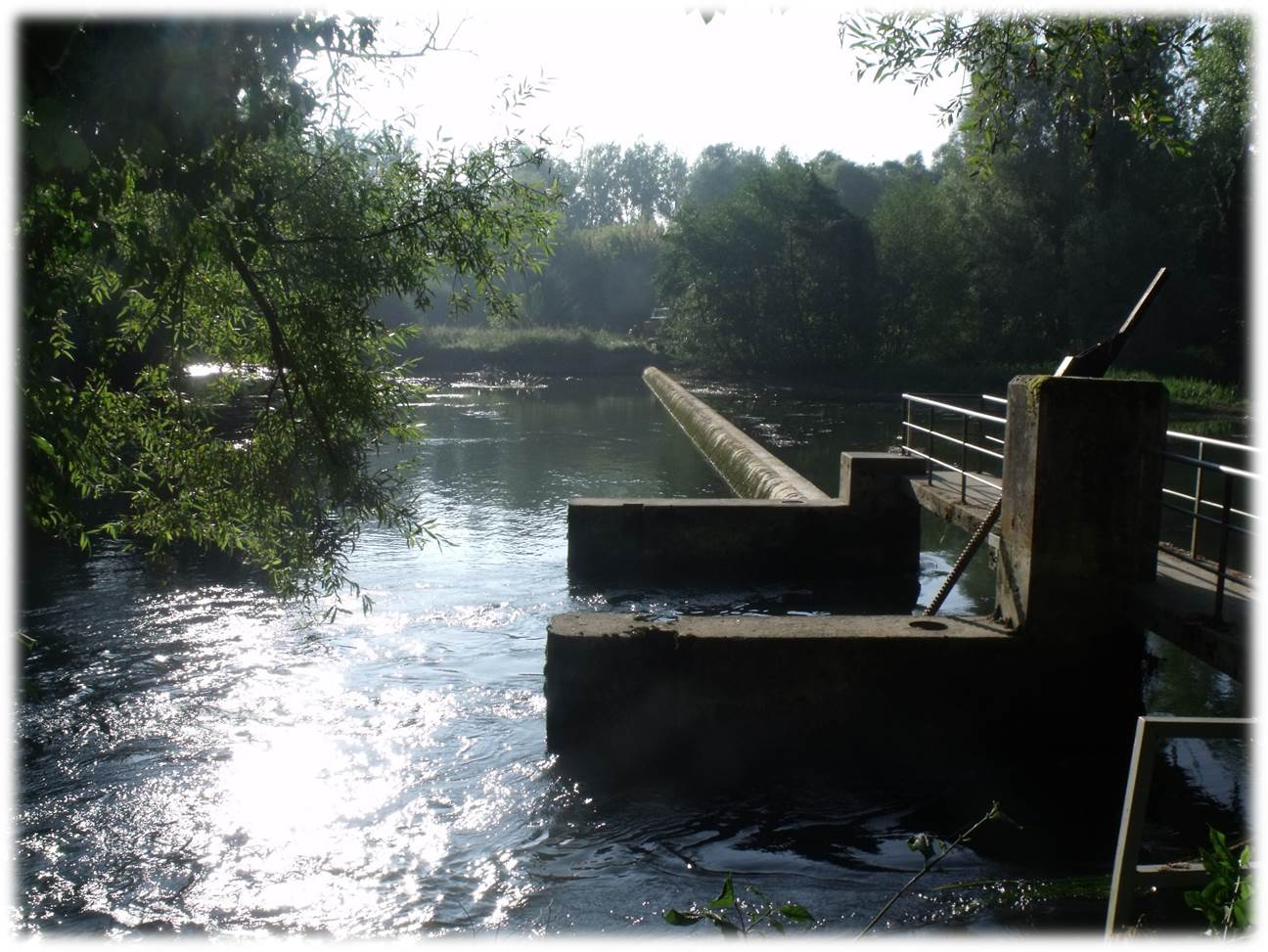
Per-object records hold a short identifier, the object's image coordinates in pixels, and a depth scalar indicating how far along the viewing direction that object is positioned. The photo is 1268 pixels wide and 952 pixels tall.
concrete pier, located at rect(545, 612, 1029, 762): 7.33
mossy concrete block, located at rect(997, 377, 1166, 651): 7.12
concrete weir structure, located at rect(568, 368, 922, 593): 12.09
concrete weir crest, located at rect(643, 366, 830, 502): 13.95
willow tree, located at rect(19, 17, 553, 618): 5.16
